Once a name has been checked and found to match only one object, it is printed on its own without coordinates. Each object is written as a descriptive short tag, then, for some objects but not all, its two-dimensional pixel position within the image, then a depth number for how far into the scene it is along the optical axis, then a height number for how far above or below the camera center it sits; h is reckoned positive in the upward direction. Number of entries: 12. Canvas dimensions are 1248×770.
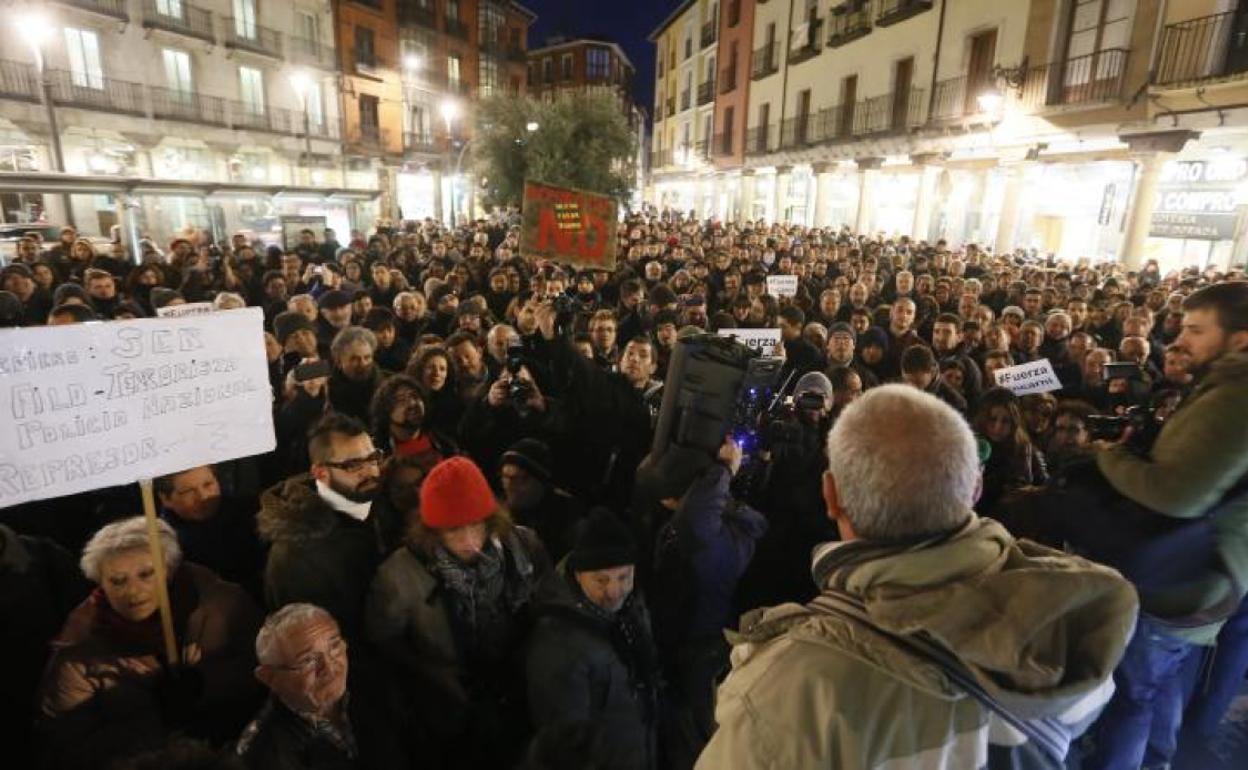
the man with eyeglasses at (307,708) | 1.90 -1.37
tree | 24.84 +2.77
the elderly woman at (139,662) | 1.96 -1.35
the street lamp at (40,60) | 12.70 +2.60
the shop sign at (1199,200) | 11.98 +0.78
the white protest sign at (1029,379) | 4.59 -0.91
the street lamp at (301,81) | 20.19 +3.74
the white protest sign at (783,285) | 8.84 -0.70
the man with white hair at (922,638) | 1.09 -0.64
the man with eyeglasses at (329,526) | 2.41 -1.13
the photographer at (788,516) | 3.53 -1.43
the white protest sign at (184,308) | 4.73 -0.71
